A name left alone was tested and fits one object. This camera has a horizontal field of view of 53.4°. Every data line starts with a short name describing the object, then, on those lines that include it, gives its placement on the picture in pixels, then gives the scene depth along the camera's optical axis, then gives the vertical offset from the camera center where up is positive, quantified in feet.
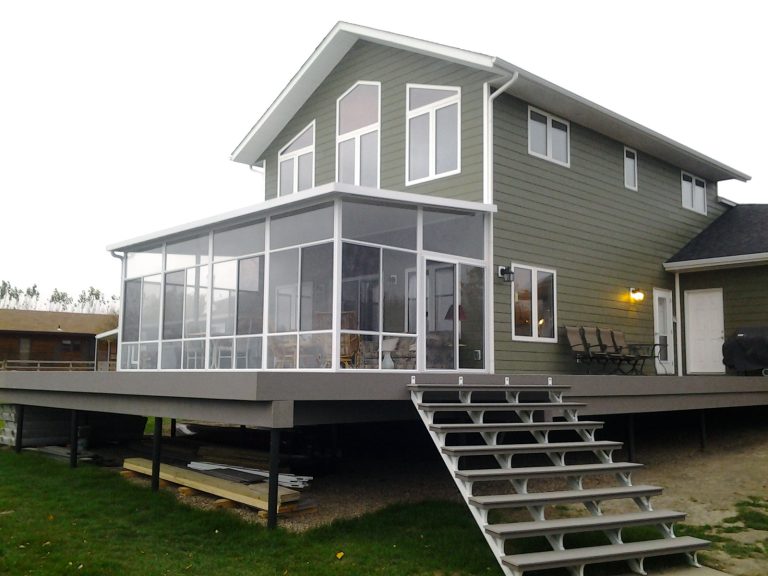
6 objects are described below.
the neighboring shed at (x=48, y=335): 108.37 +3.73
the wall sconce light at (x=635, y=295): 42.68 +3.98
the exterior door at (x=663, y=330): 44.55 +2.13
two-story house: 29.27 +5.73
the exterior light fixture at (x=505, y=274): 34.01 +4.06
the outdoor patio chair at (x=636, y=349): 39.72 +0.93
